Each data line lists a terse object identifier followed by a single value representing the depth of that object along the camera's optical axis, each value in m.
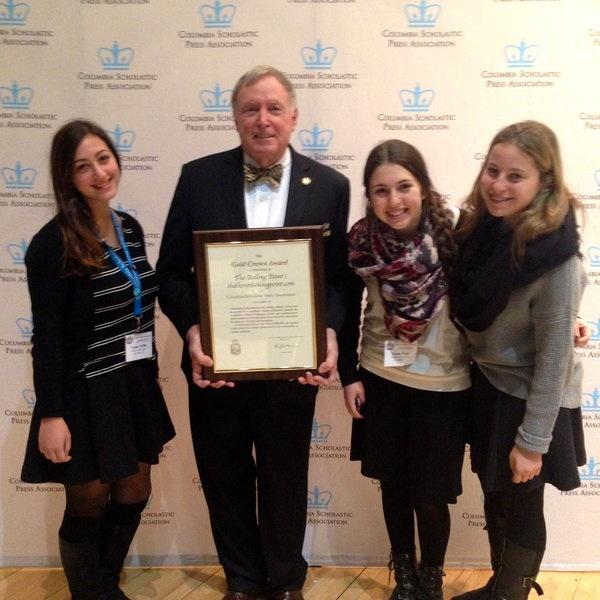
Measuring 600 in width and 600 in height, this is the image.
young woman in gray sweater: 1.65
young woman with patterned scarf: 1.79
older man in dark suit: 1.89
